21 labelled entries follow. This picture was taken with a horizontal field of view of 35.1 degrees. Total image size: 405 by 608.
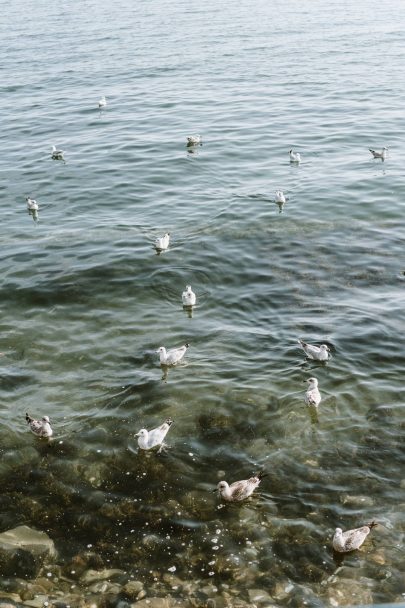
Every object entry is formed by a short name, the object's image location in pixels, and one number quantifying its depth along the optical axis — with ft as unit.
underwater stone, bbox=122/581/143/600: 36.68
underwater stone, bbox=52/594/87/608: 35.94
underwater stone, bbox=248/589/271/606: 36.40
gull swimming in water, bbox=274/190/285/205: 89.63
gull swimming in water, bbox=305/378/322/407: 50.60
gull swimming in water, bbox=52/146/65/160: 112.88
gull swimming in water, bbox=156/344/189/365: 56.73
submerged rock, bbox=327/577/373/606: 36.27
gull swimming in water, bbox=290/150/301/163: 107.55
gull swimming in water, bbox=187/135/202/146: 116.78
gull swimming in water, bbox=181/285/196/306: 66.33
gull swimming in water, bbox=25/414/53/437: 47.67
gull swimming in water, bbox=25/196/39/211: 89.27
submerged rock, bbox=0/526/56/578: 38.58
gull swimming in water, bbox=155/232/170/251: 77.92
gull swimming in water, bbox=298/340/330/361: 56.65
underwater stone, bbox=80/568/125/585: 37.68
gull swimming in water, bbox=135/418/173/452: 46.73
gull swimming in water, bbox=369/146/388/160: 108.35
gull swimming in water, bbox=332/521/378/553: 38.37
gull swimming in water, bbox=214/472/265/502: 41.98
